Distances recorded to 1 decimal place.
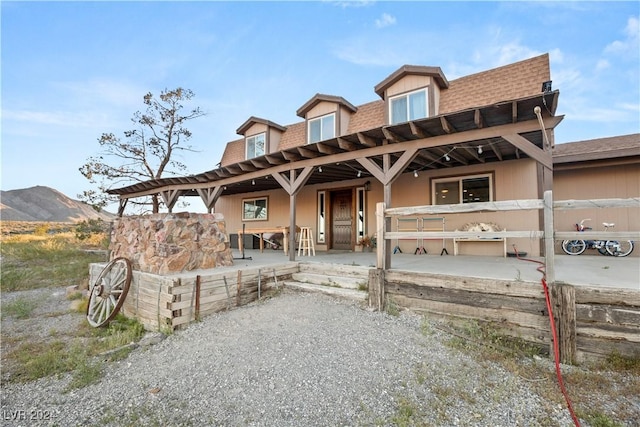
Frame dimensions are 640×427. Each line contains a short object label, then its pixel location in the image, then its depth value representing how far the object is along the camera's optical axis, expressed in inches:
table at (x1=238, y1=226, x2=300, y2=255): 306.3
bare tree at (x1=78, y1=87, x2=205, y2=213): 566.6
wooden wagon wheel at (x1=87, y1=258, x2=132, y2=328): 179.2
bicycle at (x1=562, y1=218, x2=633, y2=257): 243.3
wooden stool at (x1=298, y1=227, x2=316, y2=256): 301.3
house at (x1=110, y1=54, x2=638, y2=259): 181.8
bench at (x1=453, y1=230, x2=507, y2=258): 258.2
